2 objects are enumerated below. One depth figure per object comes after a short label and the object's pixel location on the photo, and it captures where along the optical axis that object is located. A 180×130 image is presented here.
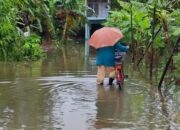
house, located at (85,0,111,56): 51.94
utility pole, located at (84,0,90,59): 49.89
